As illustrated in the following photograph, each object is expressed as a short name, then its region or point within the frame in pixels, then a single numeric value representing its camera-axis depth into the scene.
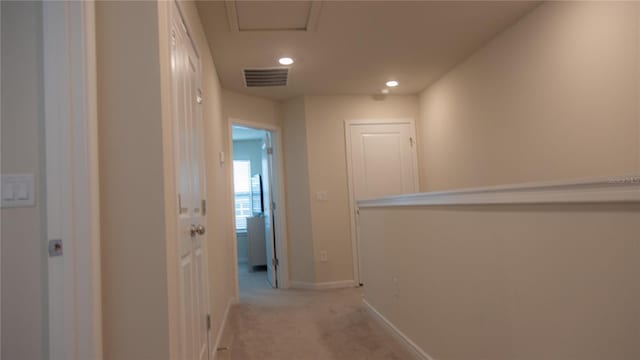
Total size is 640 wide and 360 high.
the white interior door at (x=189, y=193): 1.90
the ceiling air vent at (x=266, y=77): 4.23
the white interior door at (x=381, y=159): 5.32
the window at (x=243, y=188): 7.93
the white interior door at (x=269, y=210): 5.46
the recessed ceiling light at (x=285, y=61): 3.93
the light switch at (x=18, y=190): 1.33
